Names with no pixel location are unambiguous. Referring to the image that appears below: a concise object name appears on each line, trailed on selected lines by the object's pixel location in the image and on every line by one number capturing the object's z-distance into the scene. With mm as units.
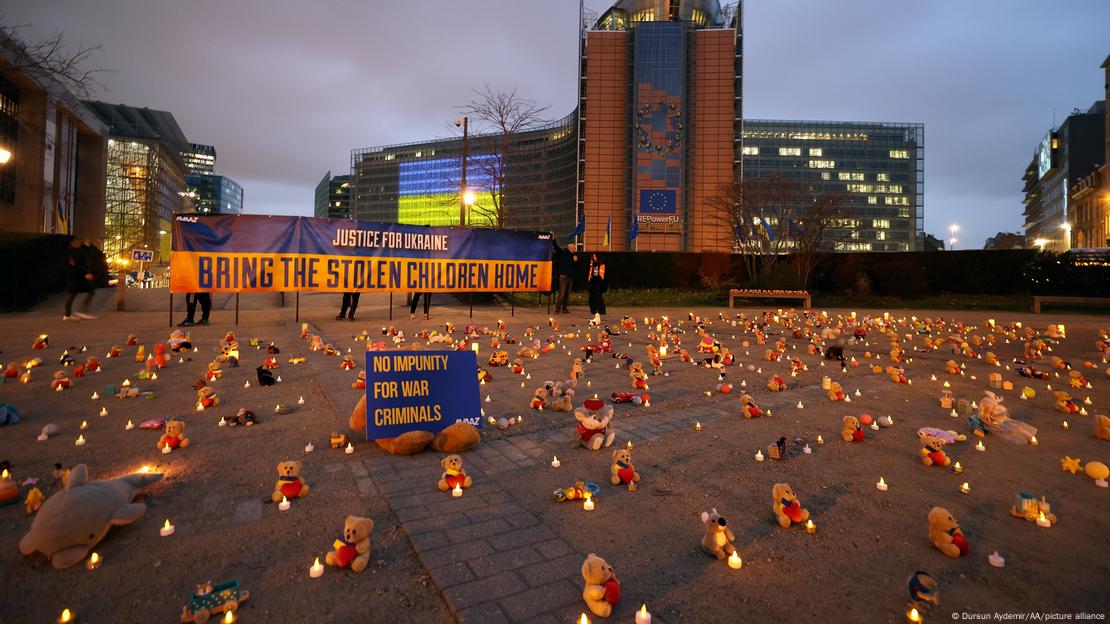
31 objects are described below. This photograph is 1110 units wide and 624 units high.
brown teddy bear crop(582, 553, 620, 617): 2305
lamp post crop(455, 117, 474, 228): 22209
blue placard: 4703
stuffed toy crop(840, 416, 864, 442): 5023
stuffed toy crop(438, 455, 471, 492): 3721
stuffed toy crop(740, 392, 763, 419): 5816
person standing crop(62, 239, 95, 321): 13430
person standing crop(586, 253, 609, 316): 16797
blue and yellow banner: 12750
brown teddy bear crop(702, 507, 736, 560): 2871
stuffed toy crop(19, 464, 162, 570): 2701
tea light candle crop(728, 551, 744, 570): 2783
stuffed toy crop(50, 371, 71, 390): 6573
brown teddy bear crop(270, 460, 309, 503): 3508
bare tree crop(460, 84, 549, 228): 24172
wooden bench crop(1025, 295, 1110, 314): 19297
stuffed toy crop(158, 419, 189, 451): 4527
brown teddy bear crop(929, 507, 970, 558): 2898
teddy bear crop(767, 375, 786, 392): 7219
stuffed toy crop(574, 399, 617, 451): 4746
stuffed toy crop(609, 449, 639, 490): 3922
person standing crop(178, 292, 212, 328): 13281
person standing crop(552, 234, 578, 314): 17859
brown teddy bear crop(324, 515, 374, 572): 2709
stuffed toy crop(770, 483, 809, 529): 3275
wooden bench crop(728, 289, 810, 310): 22969
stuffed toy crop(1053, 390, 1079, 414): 6145
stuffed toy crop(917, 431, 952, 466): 4387
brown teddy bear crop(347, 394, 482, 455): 4486
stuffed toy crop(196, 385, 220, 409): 5938
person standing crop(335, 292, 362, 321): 15336
